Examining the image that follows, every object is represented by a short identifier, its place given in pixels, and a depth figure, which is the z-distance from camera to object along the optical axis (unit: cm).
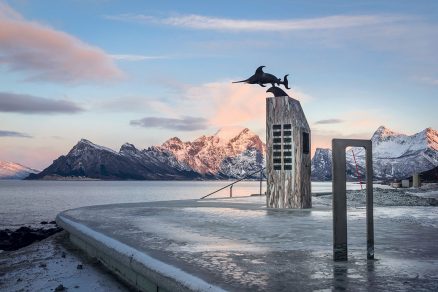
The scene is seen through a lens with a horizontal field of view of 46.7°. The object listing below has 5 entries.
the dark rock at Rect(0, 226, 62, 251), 1914
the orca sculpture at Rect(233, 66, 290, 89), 1617
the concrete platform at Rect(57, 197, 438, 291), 479
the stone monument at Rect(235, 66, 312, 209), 1521
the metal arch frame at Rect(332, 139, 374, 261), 585
